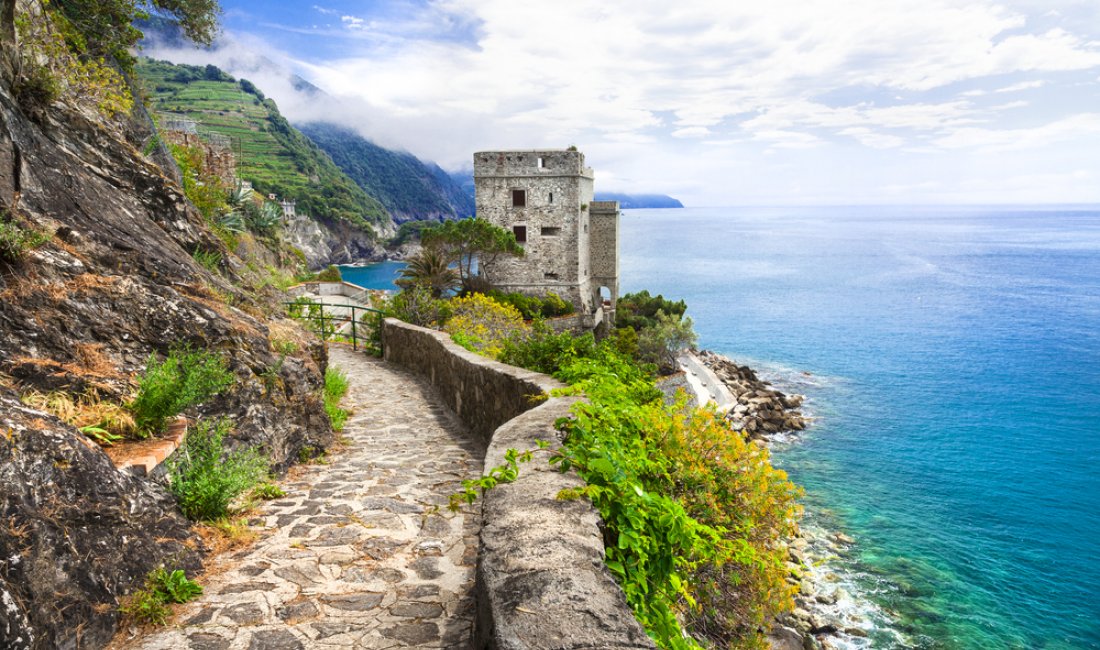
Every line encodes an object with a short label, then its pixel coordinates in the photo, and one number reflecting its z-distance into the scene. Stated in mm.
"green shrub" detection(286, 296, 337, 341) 14283
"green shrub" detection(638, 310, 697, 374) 36500
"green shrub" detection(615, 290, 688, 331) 43606
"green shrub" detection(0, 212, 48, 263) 4340
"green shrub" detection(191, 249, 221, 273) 7141
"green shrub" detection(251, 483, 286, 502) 5246
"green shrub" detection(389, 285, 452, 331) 16734
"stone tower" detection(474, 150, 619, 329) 40250
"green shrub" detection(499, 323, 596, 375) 7137
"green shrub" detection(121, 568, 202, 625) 3207
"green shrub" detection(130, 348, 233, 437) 4430
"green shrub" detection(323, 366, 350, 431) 7993
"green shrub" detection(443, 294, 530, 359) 9992
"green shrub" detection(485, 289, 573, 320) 37406
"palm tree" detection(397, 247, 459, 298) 35094
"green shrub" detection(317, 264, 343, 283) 38000
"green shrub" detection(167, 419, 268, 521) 4340
